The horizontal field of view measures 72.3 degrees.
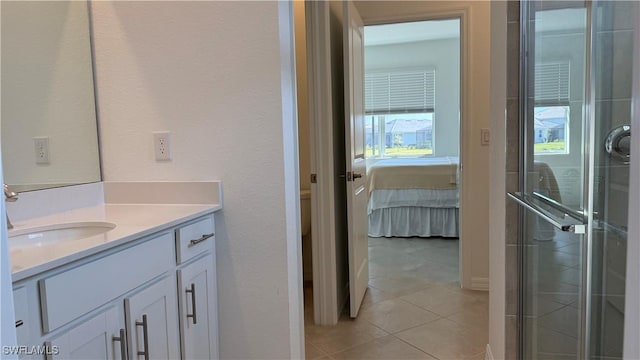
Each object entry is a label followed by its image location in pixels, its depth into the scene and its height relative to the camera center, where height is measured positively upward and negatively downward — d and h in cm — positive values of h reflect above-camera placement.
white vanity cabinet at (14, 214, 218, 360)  92 -39
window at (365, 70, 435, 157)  735 +48
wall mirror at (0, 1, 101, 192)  144 +20
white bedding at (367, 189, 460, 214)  464 -62
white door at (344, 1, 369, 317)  260 -5
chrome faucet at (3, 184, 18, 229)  122 -12
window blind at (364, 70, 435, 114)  731 +84
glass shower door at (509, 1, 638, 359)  110 -12
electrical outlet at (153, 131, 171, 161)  171 +2
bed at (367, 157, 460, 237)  469 -64
